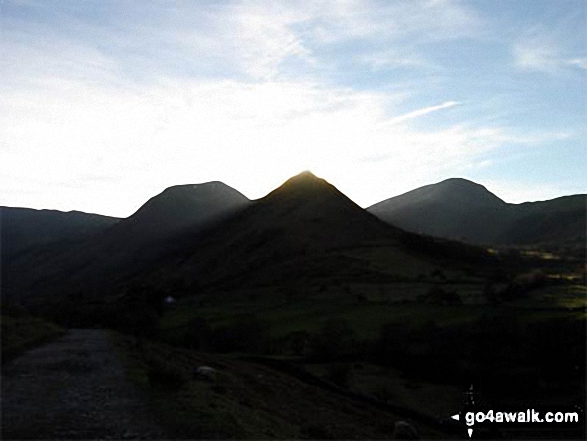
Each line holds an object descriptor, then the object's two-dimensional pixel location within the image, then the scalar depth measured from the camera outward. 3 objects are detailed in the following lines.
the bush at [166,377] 26.80
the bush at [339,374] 71.00
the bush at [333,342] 87.31
